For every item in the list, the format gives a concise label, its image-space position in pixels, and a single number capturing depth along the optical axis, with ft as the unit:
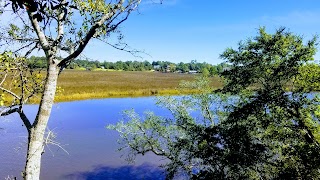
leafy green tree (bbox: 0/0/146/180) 11.20
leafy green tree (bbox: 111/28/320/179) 24.49
